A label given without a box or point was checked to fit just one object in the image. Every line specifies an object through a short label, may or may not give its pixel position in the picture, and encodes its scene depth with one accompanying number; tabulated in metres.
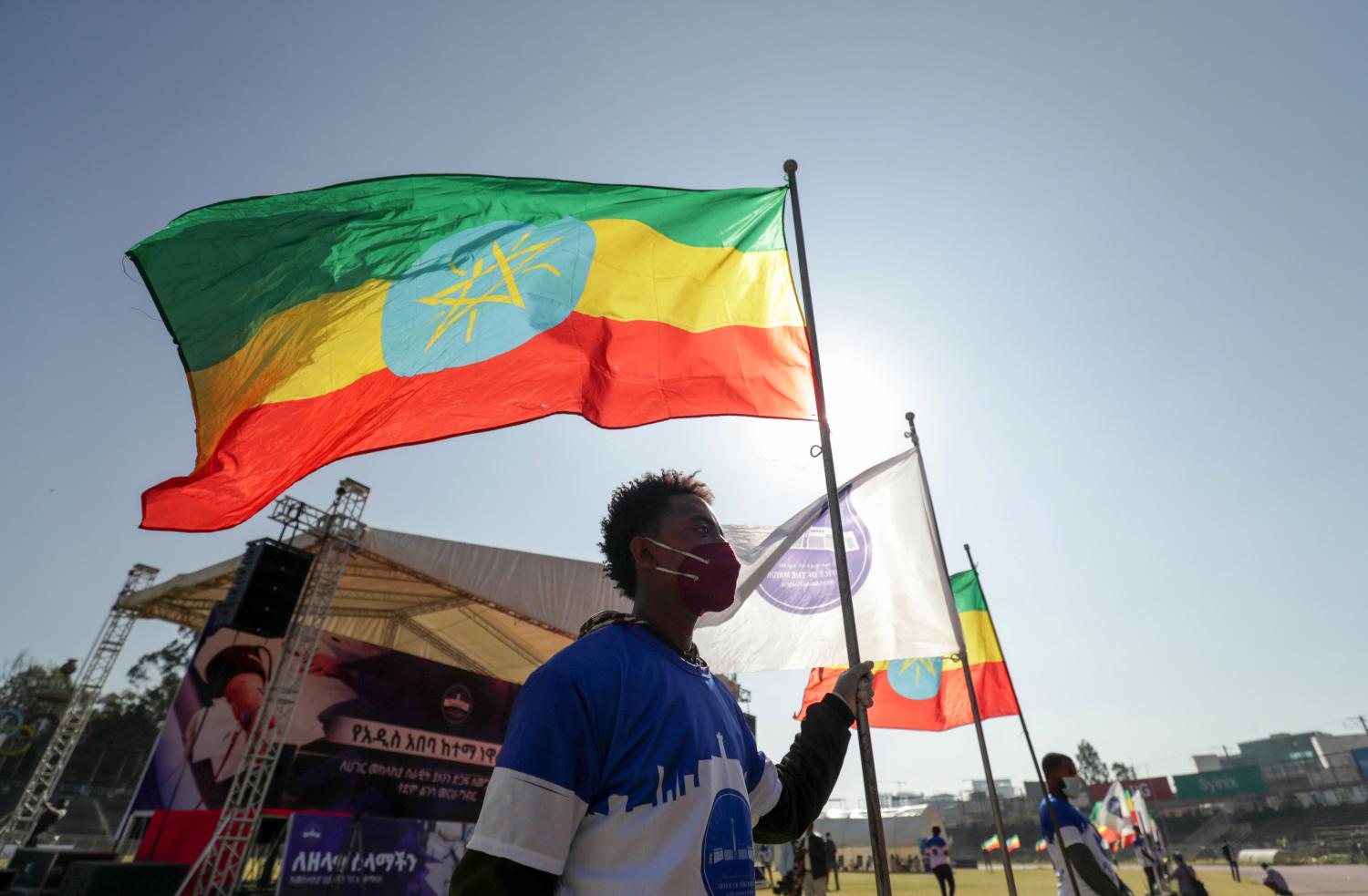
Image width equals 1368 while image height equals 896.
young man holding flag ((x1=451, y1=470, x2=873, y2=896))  1.27
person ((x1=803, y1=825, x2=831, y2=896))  12.43
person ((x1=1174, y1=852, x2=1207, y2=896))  12.02
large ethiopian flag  3.30
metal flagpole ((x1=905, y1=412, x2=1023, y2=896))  4.85
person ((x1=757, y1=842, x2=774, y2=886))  19.95
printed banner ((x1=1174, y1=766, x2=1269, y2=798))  52.50
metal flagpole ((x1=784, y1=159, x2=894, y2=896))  2.27
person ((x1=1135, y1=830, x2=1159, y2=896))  13.01
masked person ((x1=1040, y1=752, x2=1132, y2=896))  4.96
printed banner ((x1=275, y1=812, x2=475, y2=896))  8.86
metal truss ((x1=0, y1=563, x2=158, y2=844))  16.12
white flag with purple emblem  4.94
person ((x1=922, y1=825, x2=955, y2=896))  14.80
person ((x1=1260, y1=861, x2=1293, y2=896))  12.67
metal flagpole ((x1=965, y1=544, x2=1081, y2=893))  4.97
